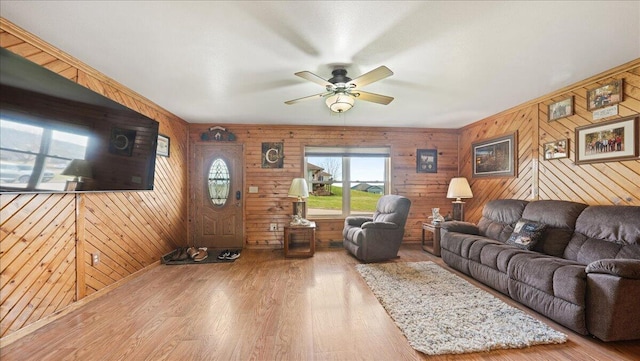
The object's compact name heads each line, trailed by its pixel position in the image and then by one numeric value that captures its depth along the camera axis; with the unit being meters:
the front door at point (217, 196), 4.95
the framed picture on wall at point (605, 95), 2.67
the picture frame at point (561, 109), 3.15
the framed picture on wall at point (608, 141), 2.59
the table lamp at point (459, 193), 4.57
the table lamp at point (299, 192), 4.57
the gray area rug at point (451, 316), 1.95
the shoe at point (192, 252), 4.25
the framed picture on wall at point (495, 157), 4.08
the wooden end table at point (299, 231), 4.39
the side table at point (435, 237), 4.41
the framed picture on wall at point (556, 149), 3.24
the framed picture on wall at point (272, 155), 5.10
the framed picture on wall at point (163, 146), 3.95
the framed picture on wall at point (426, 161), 5.38
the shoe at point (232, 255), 4.28
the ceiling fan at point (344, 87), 2.29
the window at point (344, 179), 5.33
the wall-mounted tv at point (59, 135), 1.71
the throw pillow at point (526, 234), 2.93
